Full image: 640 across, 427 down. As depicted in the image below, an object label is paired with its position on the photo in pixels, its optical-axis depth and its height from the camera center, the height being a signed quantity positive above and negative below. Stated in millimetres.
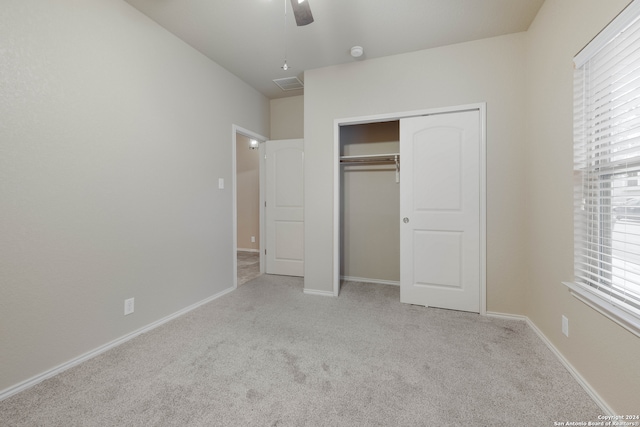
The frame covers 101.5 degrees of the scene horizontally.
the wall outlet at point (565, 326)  1761 -806
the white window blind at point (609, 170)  1278 +208
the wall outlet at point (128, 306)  2154 -786
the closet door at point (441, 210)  2631 -16
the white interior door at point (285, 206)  3916 +55
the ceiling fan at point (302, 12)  1461 +1142
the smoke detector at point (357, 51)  2693 +1659
